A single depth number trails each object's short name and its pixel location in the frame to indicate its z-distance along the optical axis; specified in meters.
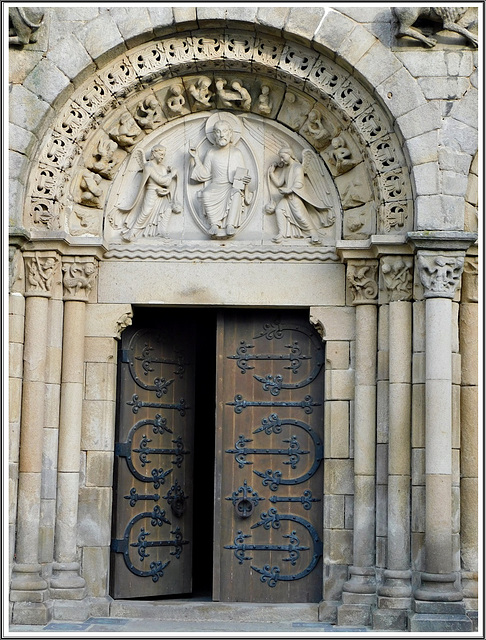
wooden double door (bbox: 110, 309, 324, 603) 8.91
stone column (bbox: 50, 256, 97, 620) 8.48
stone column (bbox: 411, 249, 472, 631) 7.94
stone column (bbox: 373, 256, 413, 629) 8.12
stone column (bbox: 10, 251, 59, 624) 8.30
